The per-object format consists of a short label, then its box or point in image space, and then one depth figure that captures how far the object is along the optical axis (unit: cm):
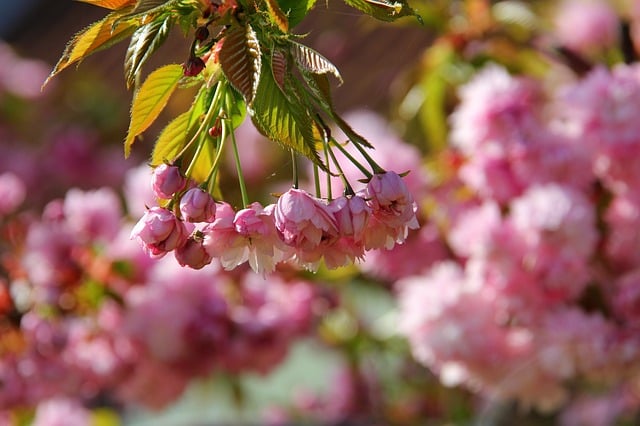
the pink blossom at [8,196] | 241
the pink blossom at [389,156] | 194
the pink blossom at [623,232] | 194
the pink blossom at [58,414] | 264
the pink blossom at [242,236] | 125
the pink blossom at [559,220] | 186
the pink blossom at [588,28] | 248
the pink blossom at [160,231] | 124
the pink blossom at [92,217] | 230
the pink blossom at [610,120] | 184
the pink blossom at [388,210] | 125
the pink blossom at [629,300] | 189
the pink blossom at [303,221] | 123
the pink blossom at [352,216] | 124
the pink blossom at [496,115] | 198
